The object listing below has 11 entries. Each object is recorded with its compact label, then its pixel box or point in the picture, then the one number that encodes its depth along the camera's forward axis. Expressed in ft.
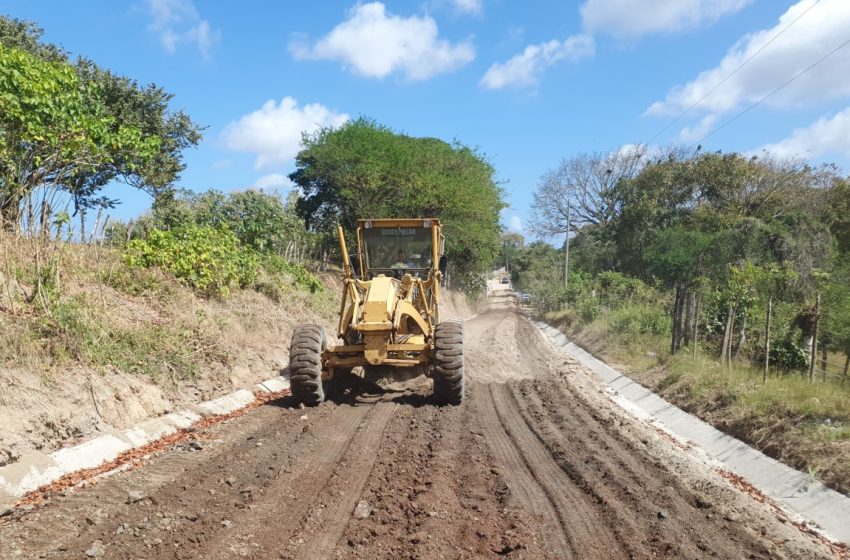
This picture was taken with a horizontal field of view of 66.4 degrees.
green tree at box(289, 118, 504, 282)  83.61
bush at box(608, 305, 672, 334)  60.44
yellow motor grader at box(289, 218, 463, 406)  31.99
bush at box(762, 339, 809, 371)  39.24
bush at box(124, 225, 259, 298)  41.60
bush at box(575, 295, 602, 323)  89.45
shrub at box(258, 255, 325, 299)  59.11
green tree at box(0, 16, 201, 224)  30.19
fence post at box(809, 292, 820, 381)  33.24
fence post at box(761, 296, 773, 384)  34.63
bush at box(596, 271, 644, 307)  88.89
